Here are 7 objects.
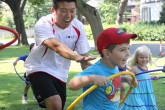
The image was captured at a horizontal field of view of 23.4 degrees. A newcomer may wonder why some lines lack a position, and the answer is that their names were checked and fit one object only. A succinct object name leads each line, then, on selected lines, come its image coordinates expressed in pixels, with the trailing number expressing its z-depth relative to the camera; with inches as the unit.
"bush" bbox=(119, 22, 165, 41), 1853.4
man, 215.5
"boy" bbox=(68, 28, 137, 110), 176.2
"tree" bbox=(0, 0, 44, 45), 1668.1
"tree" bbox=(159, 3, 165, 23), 2121.8
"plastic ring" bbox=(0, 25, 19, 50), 239.4
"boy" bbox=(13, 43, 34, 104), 420.4
